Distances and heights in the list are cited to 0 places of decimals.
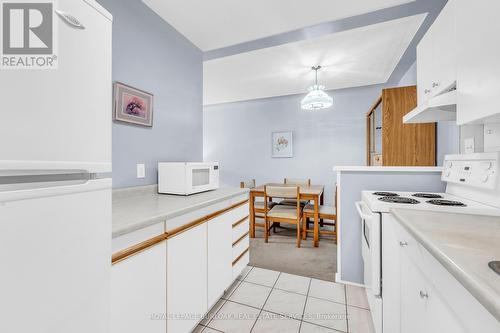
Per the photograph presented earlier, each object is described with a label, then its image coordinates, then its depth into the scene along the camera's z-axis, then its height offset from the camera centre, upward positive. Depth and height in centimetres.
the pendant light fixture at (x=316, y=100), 274 +87
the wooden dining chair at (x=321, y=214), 267 -64
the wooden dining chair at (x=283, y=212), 267 -63
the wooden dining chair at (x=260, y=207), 298 -62
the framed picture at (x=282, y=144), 426 +44
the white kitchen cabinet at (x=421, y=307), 58 -49
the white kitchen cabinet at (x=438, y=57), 111 +67
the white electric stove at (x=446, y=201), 105 -21
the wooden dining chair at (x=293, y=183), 343 -33
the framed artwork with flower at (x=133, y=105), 149 +46
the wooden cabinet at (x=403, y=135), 206 +32
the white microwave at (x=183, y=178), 161 -10
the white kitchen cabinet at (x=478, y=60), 78 +45
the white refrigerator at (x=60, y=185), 45 -5
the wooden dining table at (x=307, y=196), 269 -42
